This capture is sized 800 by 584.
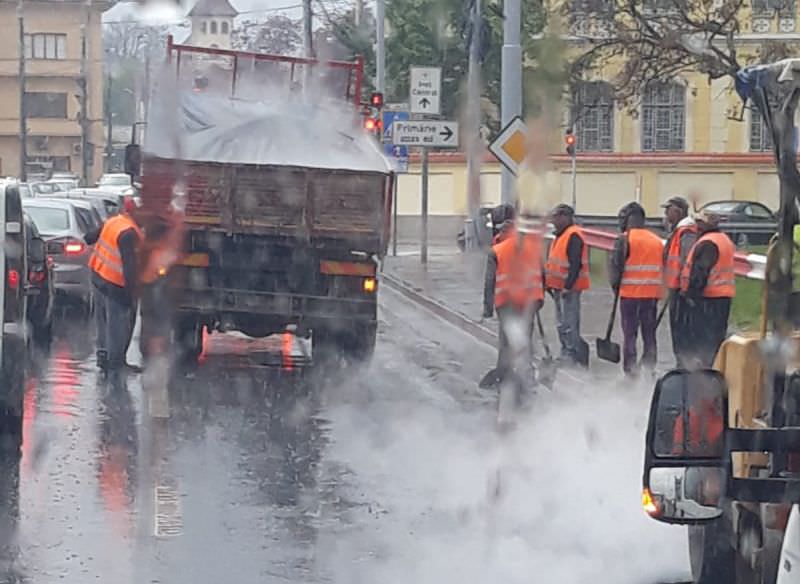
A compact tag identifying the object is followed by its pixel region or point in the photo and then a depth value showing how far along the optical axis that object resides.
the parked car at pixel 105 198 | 28.55
